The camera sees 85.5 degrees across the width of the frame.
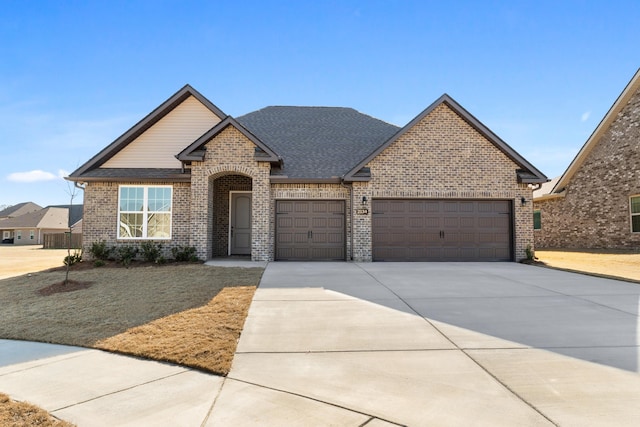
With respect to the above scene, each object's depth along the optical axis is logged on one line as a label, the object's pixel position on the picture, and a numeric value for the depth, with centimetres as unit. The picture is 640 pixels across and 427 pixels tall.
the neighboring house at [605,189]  1728
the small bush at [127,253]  1198
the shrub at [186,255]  1198
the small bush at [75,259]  1183
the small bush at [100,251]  1222
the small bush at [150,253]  1212
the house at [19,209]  5369
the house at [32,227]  4456
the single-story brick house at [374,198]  1277
